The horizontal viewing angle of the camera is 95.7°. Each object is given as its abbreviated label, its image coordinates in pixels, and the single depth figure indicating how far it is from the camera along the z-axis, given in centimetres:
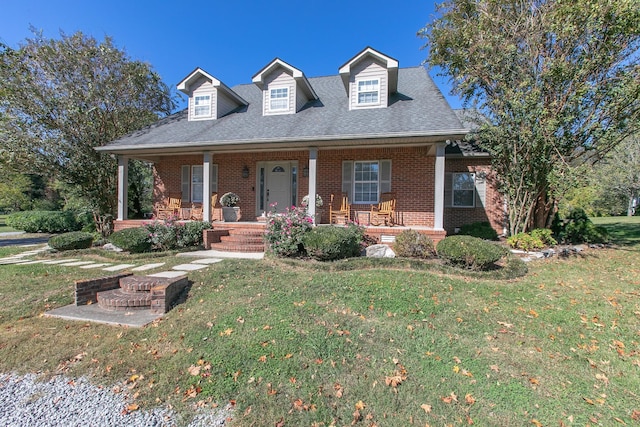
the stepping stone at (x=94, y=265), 682
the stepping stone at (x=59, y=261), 728
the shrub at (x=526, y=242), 768
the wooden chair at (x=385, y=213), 902
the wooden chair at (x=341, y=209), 950
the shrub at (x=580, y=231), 878
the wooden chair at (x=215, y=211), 1080
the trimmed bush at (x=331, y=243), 646
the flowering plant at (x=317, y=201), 926
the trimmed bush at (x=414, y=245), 694
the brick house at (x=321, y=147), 882
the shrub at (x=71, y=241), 823
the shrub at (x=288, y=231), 696
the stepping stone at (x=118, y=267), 650
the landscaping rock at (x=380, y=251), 719
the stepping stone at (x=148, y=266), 635
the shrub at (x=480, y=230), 972
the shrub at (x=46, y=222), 1597
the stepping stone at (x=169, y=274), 565
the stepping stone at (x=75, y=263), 693
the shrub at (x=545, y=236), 805
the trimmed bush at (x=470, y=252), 592
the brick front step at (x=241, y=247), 827
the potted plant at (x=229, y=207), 1013
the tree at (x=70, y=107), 1015
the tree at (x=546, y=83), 699
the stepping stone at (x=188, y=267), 615
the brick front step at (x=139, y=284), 453
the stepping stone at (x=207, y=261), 681
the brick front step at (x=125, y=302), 429
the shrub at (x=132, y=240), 773
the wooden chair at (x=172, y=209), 1114
